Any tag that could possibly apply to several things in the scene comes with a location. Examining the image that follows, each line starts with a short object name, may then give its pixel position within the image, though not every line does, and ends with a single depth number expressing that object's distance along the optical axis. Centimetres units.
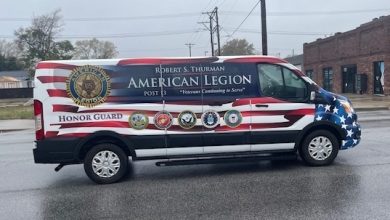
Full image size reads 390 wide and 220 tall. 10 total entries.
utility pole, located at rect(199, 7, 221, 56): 5134
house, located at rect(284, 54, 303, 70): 5784
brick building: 3022
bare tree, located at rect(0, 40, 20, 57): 10725
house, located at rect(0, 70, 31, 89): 9369
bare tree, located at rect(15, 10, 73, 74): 7938
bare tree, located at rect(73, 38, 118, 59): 10681
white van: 680
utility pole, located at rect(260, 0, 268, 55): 2265
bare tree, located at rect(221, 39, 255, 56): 9081
